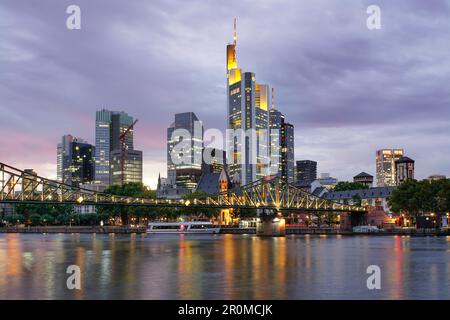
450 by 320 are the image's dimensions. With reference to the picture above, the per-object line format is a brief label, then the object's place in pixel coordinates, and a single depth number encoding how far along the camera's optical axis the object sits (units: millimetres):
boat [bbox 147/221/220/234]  182250
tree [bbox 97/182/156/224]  196212
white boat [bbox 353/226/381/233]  164662
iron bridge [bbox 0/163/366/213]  122331
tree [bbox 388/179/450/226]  147000
